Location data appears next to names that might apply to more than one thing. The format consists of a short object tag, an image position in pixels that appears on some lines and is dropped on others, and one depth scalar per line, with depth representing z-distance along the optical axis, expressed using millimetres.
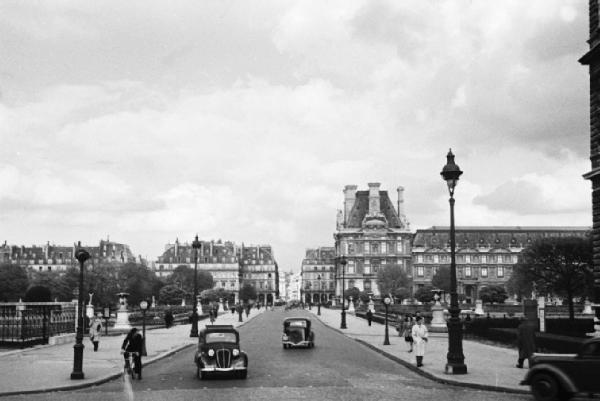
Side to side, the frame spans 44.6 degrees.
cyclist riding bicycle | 20203
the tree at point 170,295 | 110188
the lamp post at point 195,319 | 40312
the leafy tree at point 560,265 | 65438
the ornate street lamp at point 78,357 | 19562
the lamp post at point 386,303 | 34438
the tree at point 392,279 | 131212
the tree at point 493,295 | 114250
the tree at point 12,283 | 96912
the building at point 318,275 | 185500
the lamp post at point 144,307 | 27644
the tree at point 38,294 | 43375
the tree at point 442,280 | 124162
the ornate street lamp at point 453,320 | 21000
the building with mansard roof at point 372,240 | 154000
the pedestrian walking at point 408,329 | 30875
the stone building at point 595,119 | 29828
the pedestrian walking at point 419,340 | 23547
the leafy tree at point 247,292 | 161012
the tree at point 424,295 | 110188
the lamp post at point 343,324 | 52556
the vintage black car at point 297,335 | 32656
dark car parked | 14719
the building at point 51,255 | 162000
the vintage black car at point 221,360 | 20031
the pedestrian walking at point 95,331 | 30088
